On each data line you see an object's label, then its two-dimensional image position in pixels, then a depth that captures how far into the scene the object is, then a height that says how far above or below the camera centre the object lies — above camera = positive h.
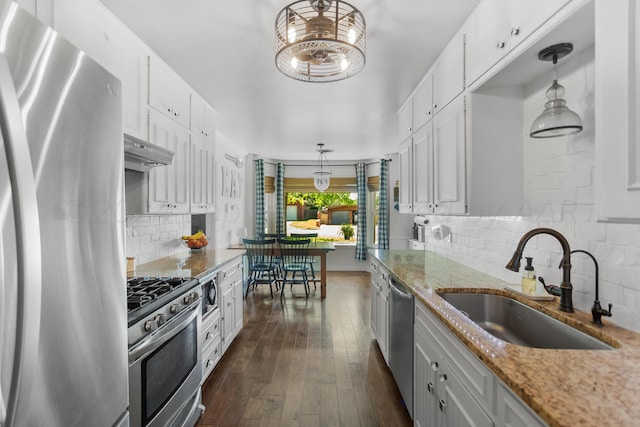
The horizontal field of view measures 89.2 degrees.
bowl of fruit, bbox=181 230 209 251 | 3.18 -0.29
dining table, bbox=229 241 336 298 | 4.98 -0.64
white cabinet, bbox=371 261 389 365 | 2.56 -0.82
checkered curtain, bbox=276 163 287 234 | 6.91 +0.31
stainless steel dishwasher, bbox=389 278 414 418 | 1.90 -0.83
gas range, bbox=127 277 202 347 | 1.40 -0.44
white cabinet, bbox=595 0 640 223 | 0.80 +0.26
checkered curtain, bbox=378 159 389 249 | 6.46 +0.08
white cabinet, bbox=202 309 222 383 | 2.35 -1.00
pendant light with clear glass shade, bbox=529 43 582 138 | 1.29 +0.39
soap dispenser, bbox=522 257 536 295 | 1.58 -0.34
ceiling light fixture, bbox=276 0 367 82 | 1.58 +0.91
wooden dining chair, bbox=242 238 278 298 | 4.89 -0.72
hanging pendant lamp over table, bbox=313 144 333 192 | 5.67 +0.61
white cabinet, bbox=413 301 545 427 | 0.92 -0.62
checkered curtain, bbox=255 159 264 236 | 6.55 +0.33
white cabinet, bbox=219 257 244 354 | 2.79 -0.83
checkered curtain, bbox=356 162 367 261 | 6.77 -0.02
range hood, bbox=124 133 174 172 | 1.69 +0.33
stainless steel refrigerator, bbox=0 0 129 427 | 0.61 -0.05
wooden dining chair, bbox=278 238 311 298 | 4.92 -0.64
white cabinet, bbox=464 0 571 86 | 1.28 +0.84
